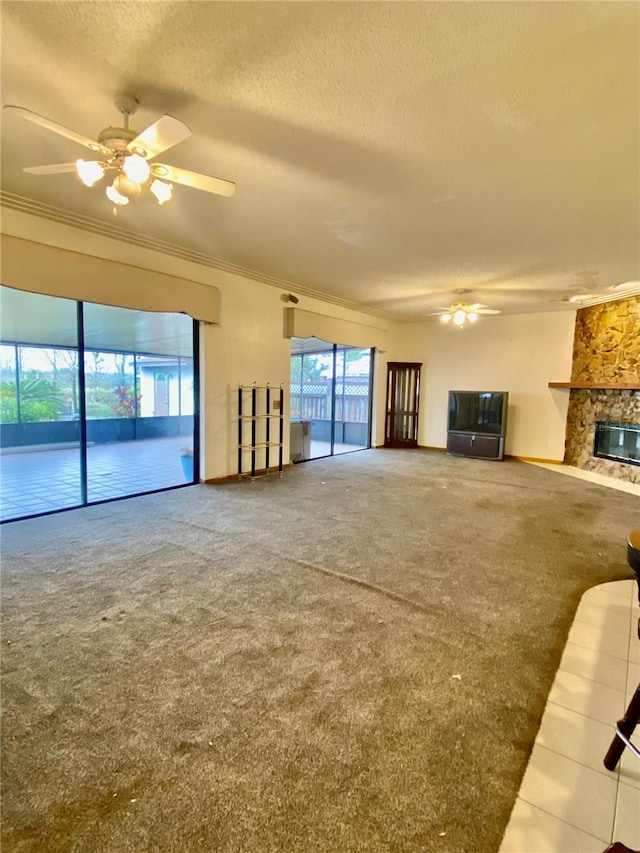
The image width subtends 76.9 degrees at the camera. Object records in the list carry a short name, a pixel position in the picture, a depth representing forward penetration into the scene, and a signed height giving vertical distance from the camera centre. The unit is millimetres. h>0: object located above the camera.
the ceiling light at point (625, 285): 5508 +1612
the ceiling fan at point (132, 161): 1967 +1269
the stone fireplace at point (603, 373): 6109 +450
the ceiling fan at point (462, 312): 6266 +1353
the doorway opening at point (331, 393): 7980 +22
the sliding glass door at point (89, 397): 4953 -122
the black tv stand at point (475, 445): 7625 -923
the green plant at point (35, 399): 5668 -164
